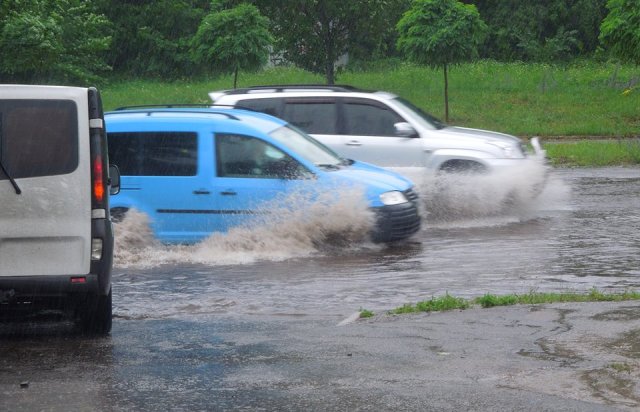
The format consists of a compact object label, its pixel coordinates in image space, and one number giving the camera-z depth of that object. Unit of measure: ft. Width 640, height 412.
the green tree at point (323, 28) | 131.23
